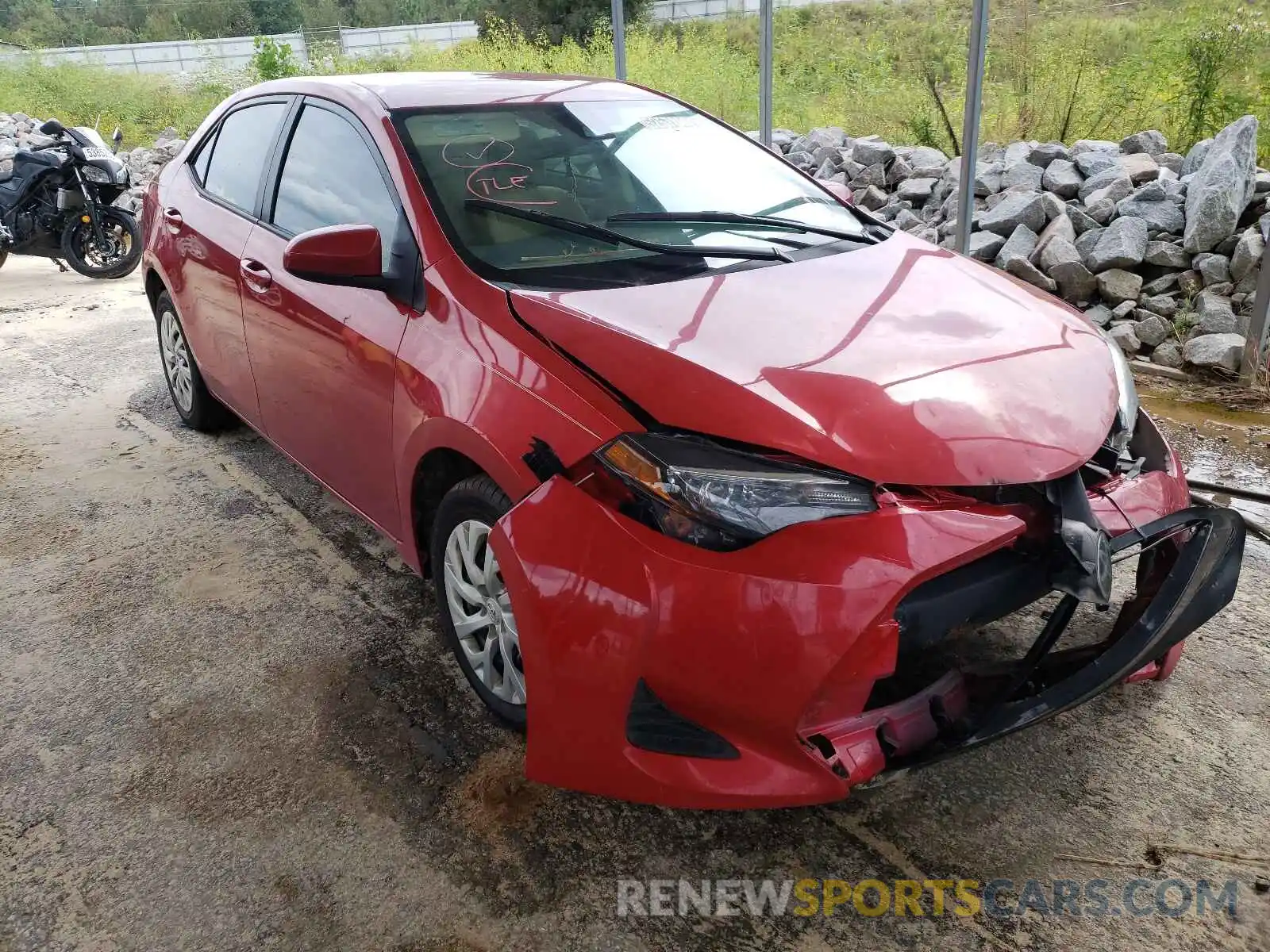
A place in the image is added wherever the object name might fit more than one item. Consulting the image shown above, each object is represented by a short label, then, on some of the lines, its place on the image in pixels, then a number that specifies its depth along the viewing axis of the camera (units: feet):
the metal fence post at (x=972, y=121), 17.01
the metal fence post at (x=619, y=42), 23.89
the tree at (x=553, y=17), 46.93
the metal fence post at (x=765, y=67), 21.62
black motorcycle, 26.78
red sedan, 5.73
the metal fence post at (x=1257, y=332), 14.61
